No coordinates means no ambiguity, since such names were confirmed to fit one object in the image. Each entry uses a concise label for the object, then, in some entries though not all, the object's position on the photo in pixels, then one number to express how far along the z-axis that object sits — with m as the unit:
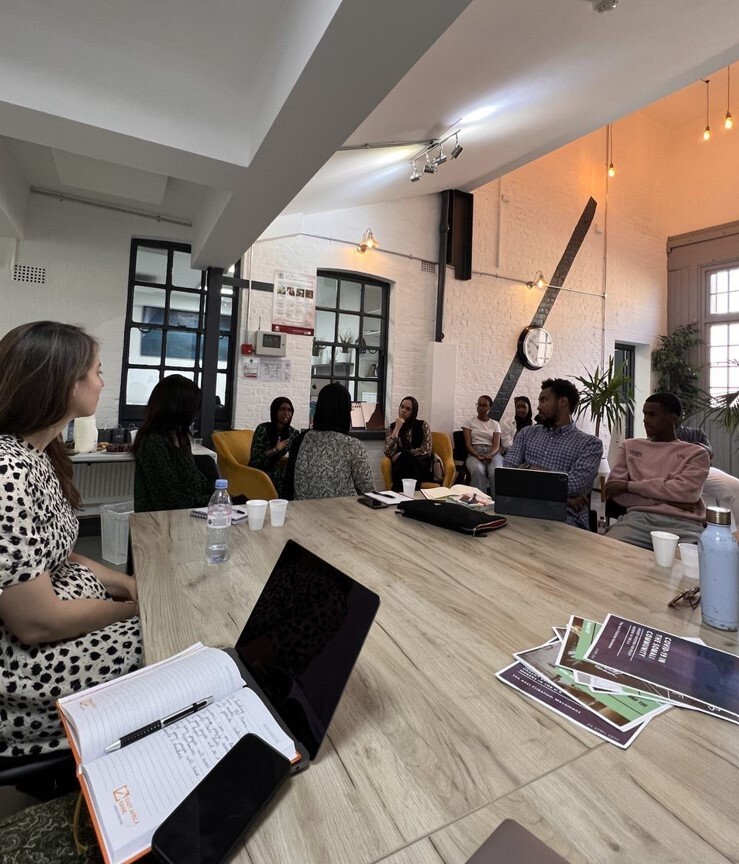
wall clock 6.07
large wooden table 0.48
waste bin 3.04
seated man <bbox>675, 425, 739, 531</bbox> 2.68
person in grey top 2.29
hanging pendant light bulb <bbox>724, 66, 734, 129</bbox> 5.41
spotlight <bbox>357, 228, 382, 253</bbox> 4.77
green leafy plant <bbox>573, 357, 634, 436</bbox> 5.23
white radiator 3.79
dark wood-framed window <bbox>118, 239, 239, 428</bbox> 4.07
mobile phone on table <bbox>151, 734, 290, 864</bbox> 0.44
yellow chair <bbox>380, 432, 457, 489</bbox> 4.35
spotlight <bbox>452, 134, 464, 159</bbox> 3.57
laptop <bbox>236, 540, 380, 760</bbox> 0.62
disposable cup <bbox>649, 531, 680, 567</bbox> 1.31
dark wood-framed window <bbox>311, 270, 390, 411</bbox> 4.98
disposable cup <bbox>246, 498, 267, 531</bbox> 1.58
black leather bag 1.59
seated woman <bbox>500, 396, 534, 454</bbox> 5.68
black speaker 5.47
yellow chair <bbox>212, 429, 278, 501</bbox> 3.06
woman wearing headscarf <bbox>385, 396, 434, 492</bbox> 4.28
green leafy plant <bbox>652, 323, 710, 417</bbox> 6.86
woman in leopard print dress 0.90
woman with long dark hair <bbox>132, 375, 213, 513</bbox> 2.17
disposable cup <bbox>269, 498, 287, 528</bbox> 1.65
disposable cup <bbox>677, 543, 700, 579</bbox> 1.24
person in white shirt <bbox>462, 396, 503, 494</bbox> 5.08
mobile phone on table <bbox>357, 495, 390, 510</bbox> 1.97
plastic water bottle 1.29
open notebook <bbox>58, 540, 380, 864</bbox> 0.52
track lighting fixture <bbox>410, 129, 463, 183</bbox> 3.65
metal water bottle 0.93
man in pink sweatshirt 2.17
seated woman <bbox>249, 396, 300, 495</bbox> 3.42
